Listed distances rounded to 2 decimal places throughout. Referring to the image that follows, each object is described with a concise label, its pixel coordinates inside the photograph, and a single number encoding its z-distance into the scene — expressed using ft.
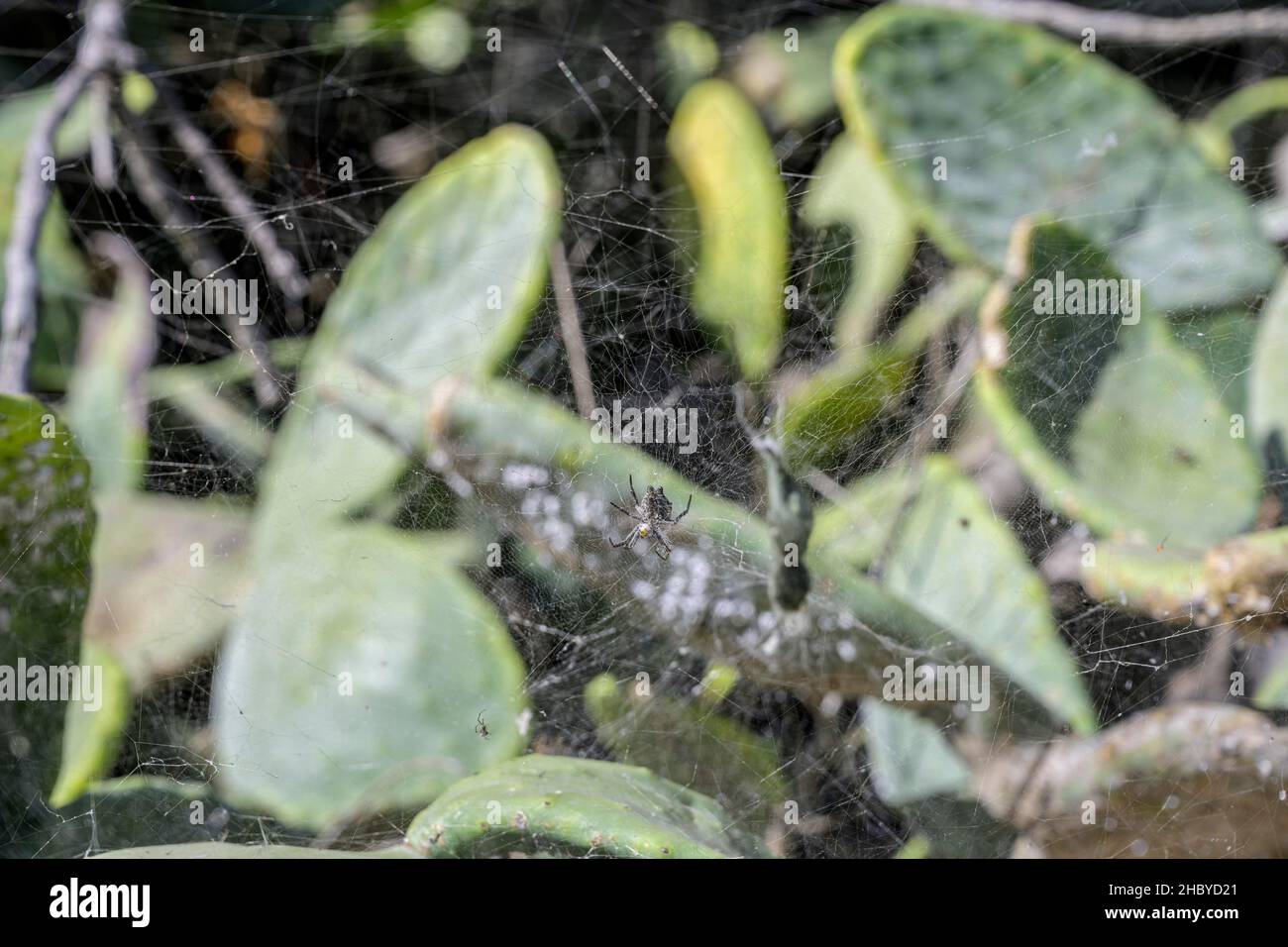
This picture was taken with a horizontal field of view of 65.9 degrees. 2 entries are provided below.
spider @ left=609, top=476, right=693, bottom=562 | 2.93
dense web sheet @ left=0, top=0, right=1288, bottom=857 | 2.95
